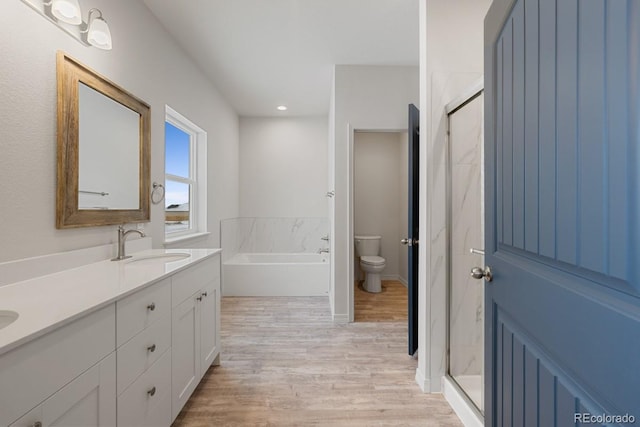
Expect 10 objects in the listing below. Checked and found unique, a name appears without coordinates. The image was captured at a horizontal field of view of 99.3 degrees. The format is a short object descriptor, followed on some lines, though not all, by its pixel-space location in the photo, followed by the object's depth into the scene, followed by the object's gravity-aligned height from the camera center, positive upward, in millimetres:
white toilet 3797 -674
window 2666 +373
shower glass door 1750 -184
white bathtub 3654 -896
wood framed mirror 1360 +363
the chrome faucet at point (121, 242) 1636 -182
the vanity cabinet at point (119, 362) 691 -515
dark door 2141 -125
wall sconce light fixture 1224 +922
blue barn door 519 +2
